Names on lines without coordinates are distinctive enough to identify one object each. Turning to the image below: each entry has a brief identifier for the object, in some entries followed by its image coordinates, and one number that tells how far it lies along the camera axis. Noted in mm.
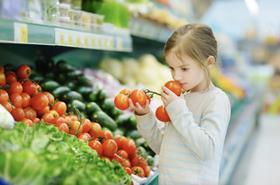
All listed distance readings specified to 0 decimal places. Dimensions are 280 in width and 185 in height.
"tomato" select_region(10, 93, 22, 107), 2275
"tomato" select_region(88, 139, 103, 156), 2266
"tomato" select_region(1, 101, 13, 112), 2156
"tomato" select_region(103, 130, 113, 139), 2523
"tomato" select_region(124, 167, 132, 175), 2267
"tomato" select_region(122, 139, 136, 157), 2578
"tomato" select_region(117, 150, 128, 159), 2486
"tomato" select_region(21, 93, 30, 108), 2322
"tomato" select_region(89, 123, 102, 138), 2473
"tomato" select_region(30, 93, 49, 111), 2367
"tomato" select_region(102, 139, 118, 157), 2307
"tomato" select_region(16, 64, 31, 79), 2521
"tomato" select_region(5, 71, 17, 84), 2384
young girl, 1974
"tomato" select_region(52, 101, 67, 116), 2422
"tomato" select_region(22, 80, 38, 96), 2404
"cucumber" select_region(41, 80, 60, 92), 2805
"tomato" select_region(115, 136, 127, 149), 2592
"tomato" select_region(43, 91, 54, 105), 2477
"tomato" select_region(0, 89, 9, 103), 2156
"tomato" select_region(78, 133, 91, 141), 2296
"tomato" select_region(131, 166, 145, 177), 2430
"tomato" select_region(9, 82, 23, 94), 2324
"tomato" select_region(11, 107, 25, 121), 2191
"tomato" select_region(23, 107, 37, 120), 2285
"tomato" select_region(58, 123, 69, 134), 2234
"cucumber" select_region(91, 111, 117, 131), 2838
